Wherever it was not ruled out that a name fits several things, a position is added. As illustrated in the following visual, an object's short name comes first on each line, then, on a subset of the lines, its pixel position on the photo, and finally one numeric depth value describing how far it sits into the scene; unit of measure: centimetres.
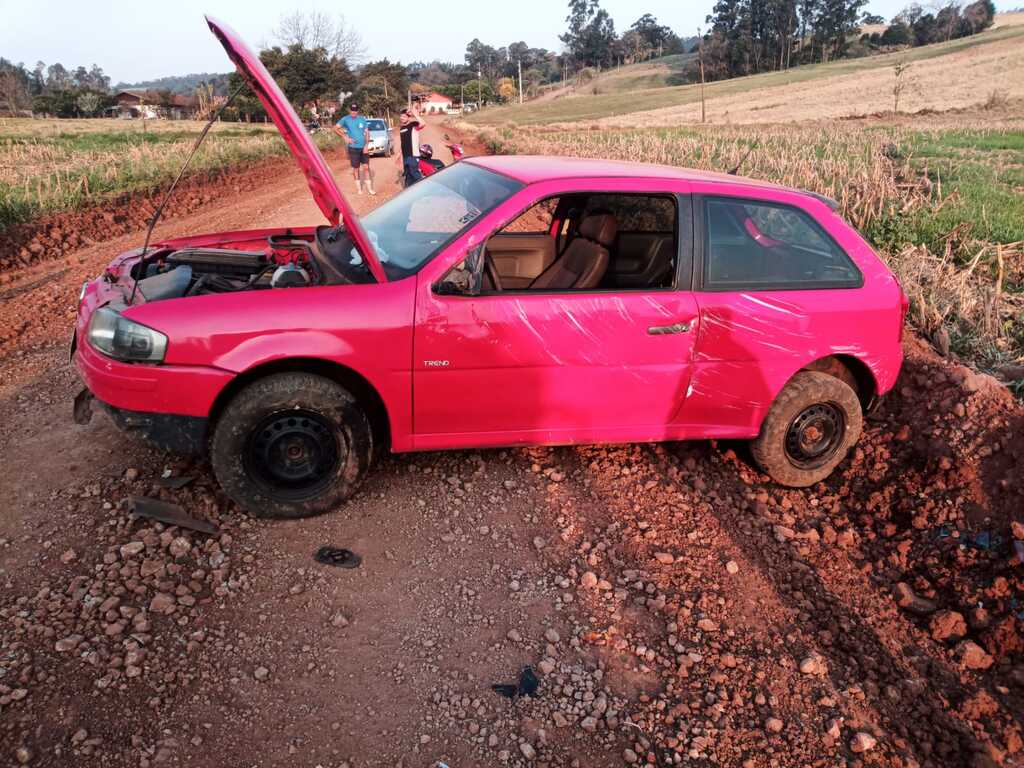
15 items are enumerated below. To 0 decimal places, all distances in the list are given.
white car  2495
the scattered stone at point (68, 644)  276
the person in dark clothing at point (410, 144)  1167
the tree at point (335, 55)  5117
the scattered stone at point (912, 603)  339
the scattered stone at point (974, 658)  307
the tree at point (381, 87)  5929
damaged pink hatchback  337
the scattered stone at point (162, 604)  302
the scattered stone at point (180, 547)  336
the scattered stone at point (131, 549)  330
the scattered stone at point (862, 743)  260
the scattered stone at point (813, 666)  294
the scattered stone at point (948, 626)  323
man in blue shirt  1352
